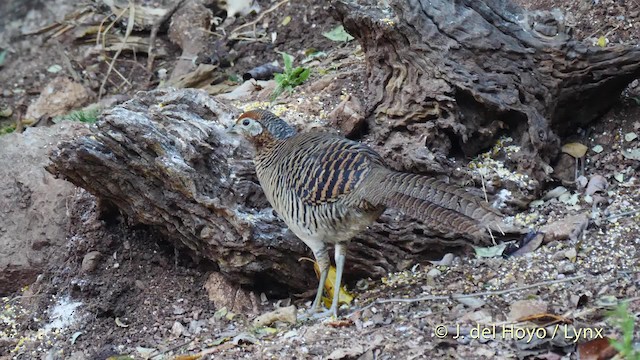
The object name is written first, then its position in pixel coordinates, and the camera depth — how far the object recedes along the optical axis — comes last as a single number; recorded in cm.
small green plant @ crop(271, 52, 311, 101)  1210
